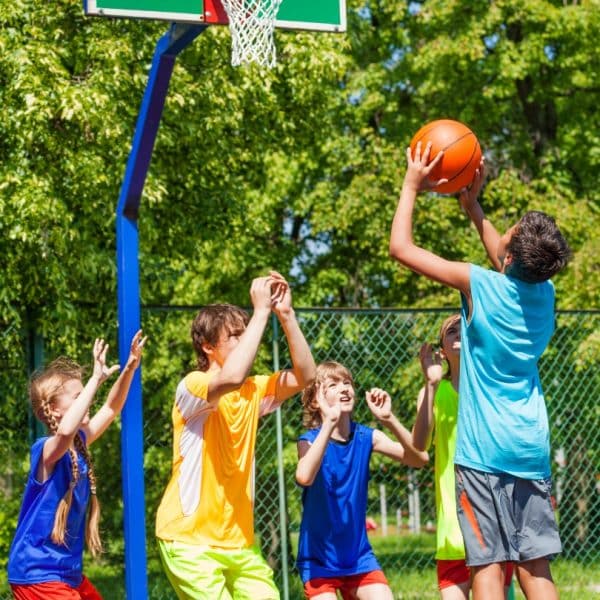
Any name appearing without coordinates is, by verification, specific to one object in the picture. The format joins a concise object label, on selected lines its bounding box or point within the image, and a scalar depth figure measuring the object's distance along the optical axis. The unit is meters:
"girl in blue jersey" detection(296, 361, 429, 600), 5.24
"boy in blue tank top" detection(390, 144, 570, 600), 4.36
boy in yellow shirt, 4.41
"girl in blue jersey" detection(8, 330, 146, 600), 4.64
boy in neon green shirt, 5.51
